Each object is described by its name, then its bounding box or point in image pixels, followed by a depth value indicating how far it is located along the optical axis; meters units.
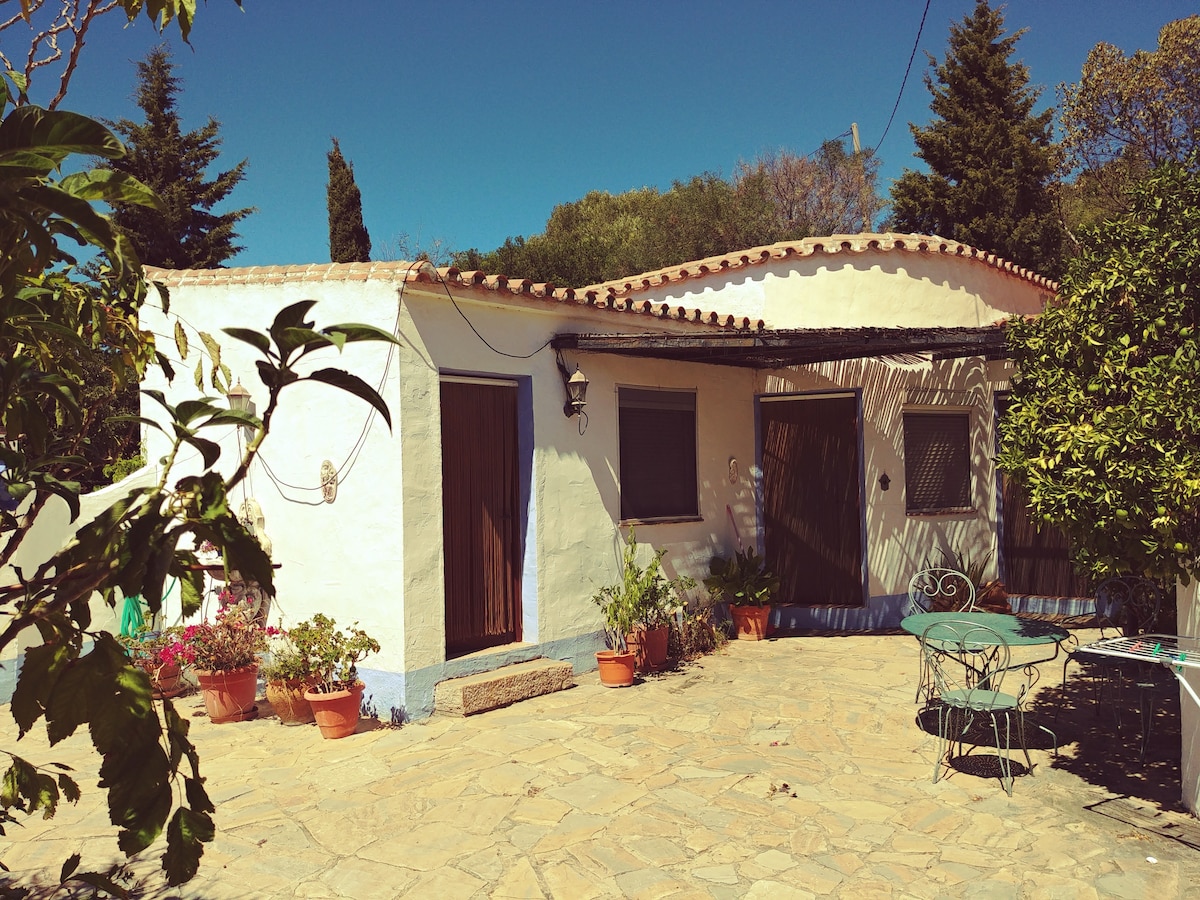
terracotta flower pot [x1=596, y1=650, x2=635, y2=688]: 7.80
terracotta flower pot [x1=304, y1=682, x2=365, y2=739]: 6.51
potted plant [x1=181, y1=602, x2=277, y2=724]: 7.16
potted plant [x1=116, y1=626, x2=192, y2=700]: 7.31
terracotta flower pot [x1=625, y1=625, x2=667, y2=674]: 8.31
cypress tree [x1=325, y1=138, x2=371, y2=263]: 21.03
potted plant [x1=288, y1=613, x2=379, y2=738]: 6.54
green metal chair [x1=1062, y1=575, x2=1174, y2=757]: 6.24
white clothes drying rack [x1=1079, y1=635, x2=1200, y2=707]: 4.29
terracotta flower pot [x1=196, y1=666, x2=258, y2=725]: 7.14
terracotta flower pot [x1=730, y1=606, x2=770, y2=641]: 9.80
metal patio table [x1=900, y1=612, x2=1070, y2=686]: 5.37
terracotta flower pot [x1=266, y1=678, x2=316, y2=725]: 6.84
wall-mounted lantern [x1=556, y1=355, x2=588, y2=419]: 8.08
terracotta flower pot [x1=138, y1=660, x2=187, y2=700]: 7.46
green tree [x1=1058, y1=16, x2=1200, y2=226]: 18.72
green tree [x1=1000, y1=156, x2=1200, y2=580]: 4.37
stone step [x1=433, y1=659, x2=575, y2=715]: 6.96
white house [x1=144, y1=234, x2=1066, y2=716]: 7.06
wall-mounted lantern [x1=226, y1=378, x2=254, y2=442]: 7.43
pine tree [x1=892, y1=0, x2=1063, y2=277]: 21.62
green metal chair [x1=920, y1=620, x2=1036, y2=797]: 5.30
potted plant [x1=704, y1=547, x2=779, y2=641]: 9.69
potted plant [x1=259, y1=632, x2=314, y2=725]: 6.74
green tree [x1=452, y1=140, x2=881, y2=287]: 23.59
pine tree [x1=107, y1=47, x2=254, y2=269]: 22.86
